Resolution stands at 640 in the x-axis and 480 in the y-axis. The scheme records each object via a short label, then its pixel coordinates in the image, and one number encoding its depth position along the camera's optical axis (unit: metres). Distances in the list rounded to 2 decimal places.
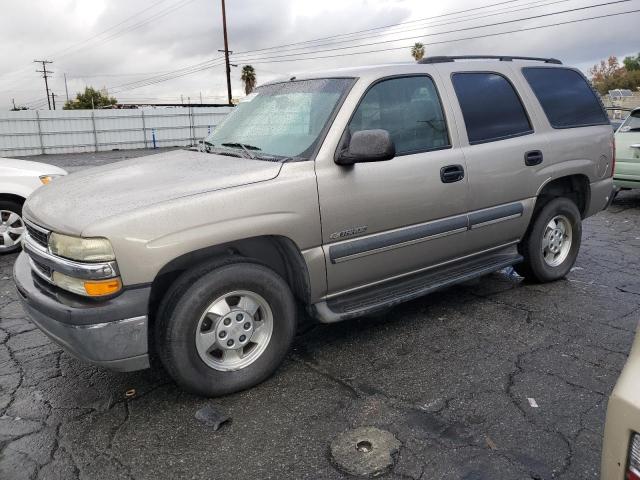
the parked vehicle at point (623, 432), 1.43
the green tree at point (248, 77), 50.91
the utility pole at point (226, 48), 35.25
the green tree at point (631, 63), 91.09
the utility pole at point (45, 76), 74.84
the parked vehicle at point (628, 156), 8.48
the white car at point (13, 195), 6.41
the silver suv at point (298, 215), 2.82
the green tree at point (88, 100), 74.16
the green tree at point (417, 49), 57.12
